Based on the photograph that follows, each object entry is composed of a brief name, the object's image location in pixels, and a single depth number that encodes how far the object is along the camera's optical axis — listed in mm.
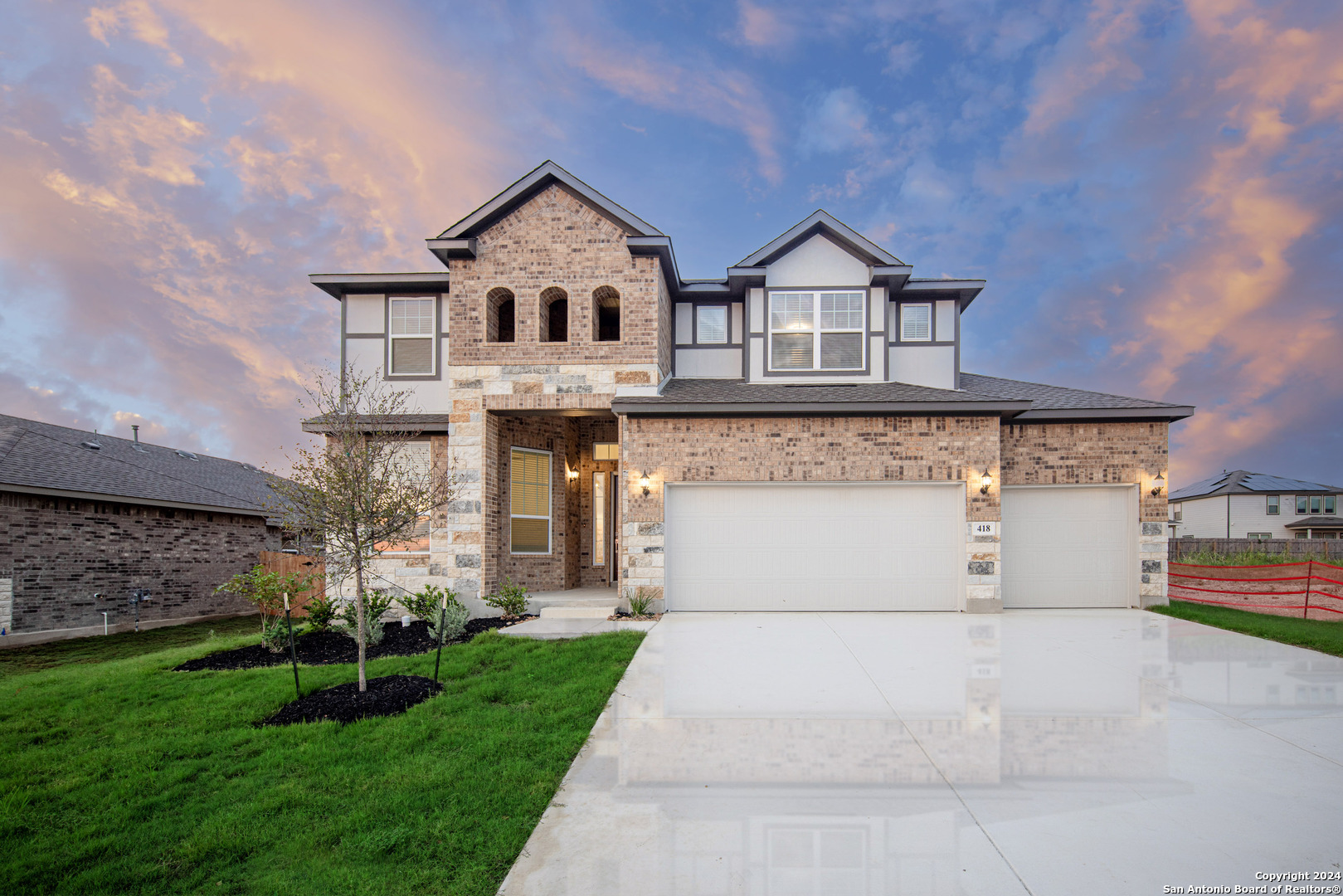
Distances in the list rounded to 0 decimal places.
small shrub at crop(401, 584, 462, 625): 9883
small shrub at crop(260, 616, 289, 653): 8609
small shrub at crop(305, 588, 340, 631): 9727
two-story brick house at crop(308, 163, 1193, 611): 10602
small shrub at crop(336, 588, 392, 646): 8844
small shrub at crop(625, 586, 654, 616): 10242
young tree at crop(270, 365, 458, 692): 6027
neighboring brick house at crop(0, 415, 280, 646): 11703
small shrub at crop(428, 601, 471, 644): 8742
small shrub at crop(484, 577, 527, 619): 10359
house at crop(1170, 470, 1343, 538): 33781
